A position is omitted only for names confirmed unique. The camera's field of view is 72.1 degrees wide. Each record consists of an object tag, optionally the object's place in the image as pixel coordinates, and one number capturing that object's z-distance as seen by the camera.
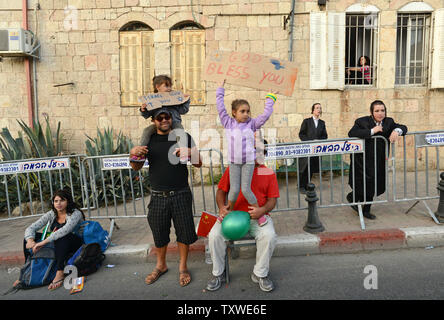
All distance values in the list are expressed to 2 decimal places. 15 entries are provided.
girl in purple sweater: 3.17
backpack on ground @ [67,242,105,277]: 3.52
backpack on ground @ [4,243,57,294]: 3.37
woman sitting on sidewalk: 3.50
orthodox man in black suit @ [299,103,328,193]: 6.29
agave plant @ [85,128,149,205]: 6.29
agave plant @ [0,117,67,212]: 6.20
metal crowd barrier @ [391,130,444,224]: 4.37
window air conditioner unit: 7.67
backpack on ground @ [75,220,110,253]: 3.77
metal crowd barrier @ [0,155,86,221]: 6.10
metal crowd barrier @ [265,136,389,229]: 4.20
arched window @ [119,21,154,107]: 8.24
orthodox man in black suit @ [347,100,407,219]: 4.30
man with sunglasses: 3.21
